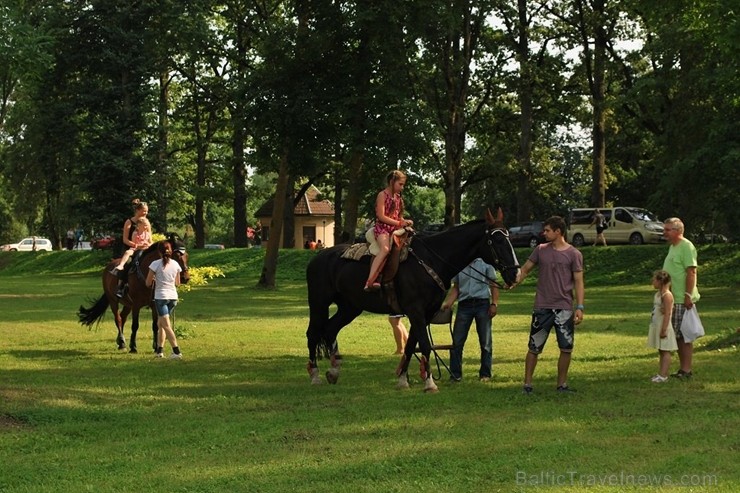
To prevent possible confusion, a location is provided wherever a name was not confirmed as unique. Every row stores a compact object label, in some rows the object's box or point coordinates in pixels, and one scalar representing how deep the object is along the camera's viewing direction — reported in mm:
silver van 52312
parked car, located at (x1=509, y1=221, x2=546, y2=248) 56375
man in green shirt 13234
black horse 12586
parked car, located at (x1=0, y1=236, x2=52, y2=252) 91862
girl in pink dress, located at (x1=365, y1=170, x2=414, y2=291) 12688
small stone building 96000
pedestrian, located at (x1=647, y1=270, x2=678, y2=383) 13000
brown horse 17734
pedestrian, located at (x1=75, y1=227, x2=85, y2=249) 50625
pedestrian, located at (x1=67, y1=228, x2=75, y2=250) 77312
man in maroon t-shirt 11742
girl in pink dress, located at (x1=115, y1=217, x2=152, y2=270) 18812
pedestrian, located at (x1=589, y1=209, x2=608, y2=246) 50516
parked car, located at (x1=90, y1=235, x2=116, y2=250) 51000
